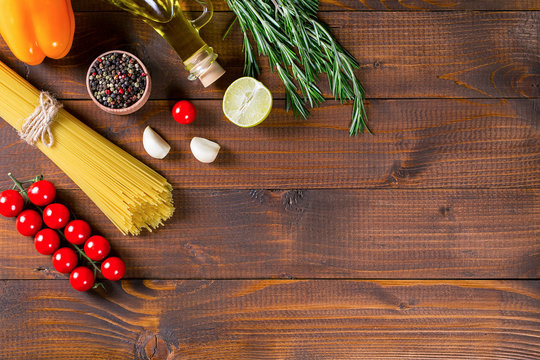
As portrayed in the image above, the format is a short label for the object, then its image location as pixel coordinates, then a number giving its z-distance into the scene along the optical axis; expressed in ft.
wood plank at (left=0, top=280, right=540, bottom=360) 3.97
